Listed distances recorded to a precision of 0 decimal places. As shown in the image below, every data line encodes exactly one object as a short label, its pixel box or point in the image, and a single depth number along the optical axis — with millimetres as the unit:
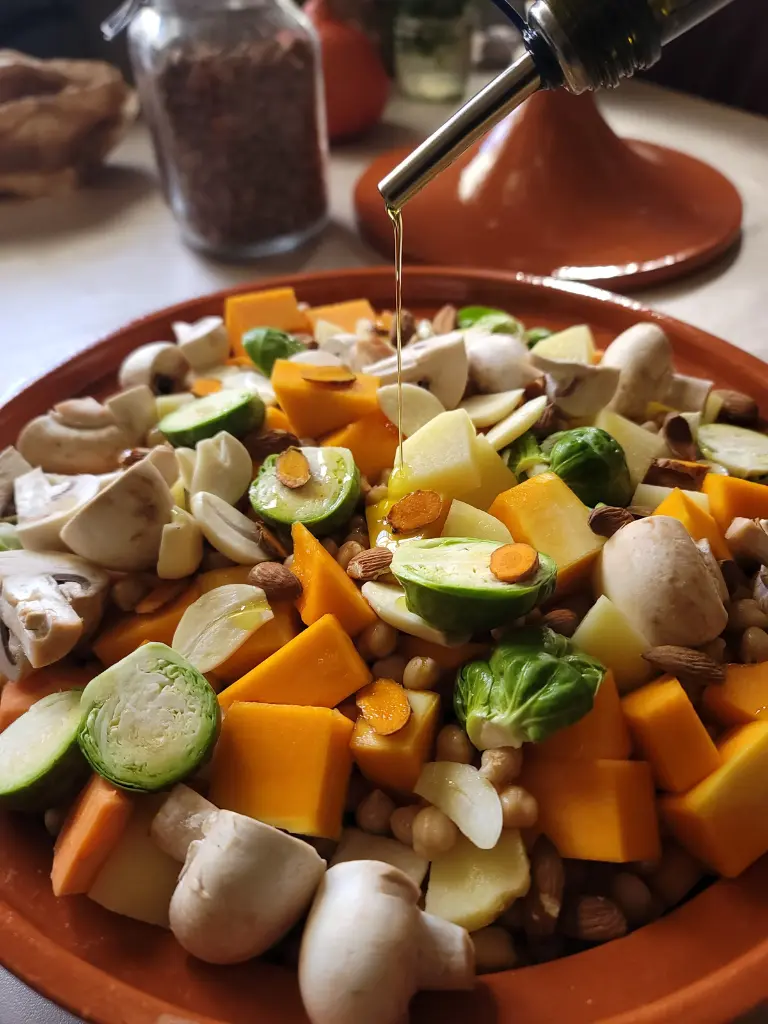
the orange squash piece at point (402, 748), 211
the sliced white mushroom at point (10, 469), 298
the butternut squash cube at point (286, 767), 205
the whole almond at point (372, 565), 245
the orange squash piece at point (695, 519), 251
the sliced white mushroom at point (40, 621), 231
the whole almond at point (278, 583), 243
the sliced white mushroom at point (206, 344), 353
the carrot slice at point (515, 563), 217
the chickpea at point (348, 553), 258
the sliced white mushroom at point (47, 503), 266
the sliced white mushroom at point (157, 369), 343
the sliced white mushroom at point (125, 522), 250
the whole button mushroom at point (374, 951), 166
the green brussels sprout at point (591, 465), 267
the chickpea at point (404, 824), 210
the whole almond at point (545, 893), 192
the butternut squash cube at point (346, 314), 377
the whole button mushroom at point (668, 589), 222
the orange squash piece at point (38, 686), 236
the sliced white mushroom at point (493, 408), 298
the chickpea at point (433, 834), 203
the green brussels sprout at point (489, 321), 349
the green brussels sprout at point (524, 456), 282
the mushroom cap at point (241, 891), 178
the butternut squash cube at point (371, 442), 294
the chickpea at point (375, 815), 214
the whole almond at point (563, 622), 229
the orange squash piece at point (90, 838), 196
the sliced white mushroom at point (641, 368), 308
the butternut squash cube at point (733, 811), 198
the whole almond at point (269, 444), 295
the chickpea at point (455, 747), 216
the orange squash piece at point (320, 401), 295
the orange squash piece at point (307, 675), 224
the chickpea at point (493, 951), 190
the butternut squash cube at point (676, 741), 206
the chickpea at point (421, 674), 225
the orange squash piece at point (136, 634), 247
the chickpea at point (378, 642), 236
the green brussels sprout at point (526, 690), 198
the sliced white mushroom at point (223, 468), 279
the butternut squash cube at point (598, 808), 201
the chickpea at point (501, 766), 204
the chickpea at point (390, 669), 234
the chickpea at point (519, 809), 200
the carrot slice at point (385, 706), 214
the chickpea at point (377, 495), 276
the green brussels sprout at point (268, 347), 336
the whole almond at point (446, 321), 353
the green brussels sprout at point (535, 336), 358
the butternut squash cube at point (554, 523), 246
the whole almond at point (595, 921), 193
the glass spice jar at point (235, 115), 437
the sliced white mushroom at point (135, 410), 317
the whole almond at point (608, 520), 248
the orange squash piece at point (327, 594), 239
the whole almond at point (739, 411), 313
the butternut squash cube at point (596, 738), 210
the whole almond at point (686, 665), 217
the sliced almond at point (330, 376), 295
